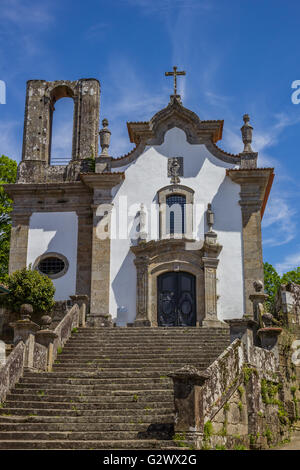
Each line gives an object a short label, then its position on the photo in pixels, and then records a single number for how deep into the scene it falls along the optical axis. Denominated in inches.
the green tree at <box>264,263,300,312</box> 1278.3
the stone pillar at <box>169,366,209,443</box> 351.9
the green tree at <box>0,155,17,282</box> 1082.1
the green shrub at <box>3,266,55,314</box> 751.7
